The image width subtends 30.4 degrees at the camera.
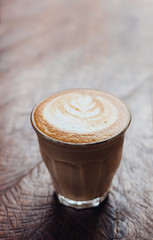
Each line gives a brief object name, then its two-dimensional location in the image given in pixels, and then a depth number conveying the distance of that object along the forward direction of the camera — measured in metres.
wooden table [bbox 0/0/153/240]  0.64
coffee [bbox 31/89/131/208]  0.58
